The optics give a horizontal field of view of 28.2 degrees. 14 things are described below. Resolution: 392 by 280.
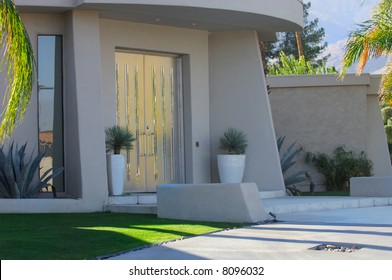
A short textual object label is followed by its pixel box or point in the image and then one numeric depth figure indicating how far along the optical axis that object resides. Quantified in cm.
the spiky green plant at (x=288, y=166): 2062
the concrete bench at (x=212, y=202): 1349
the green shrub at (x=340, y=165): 2397
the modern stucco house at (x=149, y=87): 1670
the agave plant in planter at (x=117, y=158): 1725
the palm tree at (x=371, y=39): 1769
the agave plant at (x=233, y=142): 1941
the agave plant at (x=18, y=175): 1582
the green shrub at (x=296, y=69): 4134
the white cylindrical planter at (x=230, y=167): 1923
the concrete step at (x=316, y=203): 1538
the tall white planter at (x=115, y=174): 1723
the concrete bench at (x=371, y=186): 1862
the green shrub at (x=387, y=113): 4216
